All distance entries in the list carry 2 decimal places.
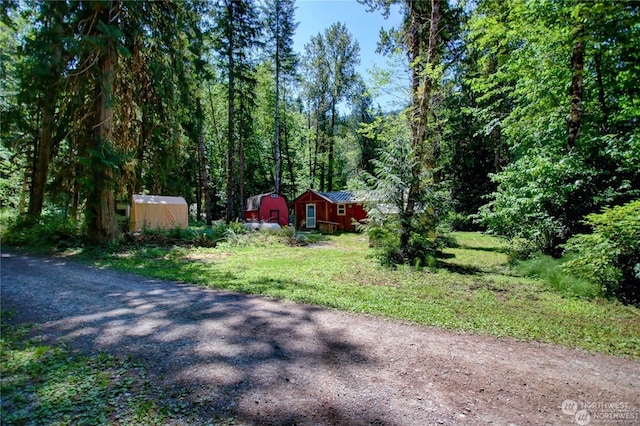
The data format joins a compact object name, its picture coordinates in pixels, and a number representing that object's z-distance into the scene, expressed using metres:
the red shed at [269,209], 21.02
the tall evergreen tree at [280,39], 21.19
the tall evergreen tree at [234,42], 17.62
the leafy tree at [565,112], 6.77
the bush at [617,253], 5.31
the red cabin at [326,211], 20.94
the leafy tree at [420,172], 8.56
